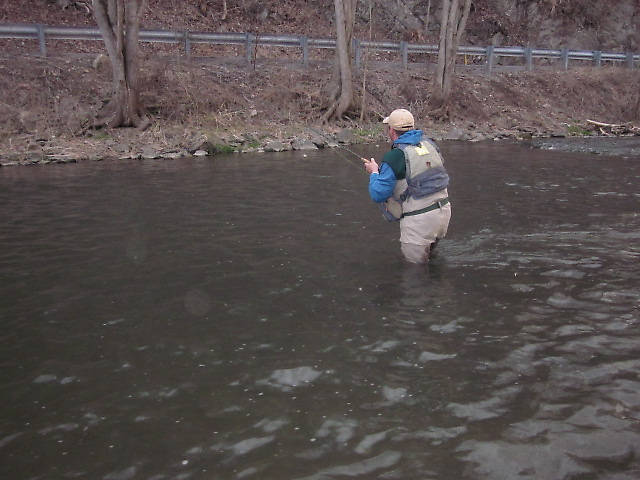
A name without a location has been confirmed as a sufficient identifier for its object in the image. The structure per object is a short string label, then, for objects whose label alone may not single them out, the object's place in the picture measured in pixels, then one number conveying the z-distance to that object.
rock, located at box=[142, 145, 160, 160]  18.55
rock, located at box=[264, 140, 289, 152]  20.50
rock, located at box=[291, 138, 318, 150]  20.88
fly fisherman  7.46
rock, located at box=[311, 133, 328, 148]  21.16
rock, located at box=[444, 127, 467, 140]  24.72
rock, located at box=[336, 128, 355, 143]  22.52
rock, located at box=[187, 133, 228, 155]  19.55
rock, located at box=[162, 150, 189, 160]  18.72
